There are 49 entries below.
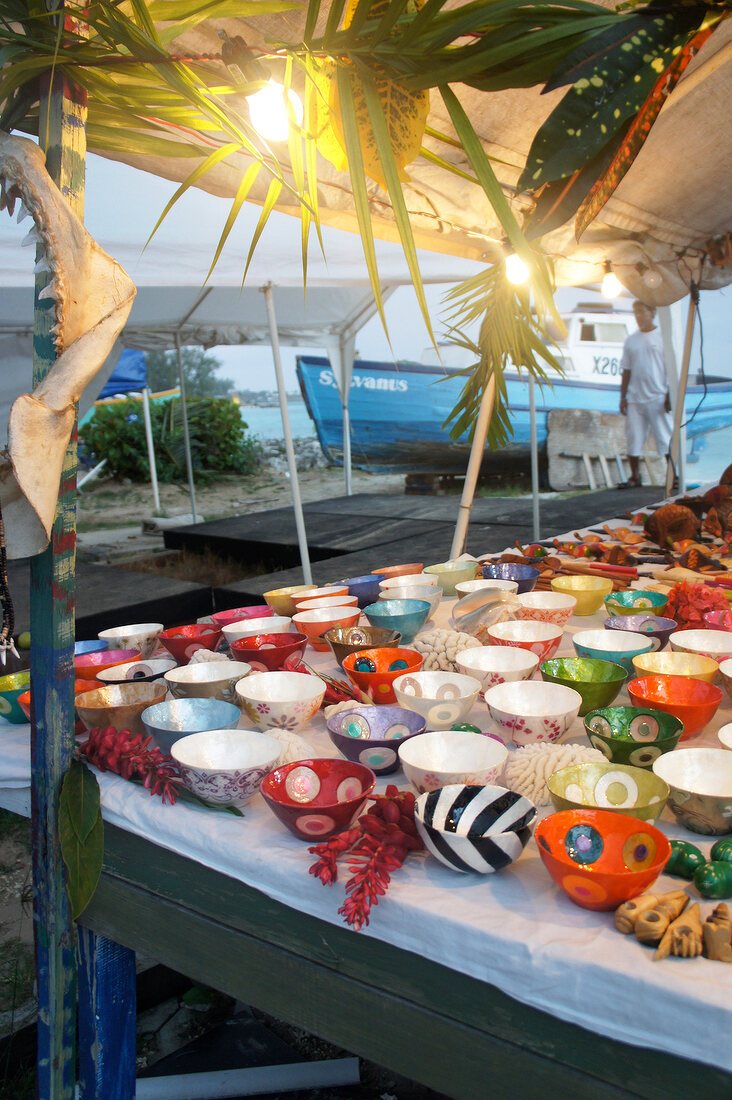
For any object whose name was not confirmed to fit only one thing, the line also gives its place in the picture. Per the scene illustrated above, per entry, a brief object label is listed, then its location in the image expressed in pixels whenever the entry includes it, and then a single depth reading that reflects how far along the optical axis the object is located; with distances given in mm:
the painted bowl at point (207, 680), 1162
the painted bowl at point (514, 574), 1816
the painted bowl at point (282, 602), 1704
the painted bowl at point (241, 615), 1596
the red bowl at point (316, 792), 818
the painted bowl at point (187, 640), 1376
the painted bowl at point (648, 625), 1344
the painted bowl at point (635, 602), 1547
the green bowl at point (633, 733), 906
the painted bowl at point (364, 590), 1771
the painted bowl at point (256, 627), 1456
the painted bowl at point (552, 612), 1544
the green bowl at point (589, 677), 1073
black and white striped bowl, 732
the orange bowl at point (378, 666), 1154
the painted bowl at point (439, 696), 1049
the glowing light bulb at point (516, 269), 2637
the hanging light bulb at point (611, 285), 3001
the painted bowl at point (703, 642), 1278
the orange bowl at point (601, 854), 678
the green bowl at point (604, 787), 808
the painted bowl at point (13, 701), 1178
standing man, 7098
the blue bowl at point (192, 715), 1093
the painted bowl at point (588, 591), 1667
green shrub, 13305
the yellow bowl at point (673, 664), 1166
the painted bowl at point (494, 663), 1150
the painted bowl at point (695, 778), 792
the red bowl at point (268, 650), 1288
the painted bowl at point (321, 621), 1461
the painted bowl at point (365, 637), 1370
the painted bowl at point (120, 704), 1093
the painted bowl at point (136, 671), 1270
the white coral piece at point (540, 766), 876
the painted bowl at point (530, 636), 1278
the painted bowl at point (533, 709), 982
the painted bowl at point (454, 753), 911
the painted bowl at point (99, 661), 1298
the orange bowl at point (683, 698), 988
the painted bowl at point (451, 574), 1919
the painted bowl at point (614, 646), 1224
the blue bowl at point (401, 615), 1470
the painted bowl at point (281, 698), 1083
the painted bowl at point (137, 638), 1468
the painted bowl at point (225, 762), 891
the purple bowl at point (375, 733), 956
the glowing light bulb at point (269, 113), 1191
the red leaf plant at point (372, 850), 732
